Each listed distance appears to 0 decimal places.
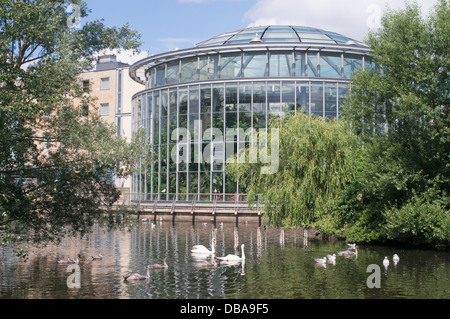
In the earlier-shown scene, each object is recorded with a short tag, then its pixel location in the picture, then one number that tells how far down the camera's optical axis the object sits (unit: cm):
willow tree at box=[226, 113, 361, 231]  3141
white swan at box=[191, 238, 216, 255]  2731
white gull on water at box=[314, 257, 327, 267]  2367
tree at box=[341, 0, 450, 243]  2750
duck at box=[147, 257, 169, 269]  2259
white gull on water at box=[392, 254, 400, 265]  2438
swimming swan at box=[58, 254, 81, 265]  2437
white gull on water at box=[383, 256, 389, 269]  2317
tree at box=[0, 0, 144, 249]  1698
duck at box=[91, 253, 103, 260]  2616
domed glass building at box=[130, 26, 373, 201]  5134
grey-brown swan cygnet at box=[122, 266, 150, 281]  2034
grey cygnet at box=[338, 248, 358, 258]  2620
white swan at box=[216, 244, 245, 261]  2547
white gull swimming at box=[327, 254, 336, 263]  2420
